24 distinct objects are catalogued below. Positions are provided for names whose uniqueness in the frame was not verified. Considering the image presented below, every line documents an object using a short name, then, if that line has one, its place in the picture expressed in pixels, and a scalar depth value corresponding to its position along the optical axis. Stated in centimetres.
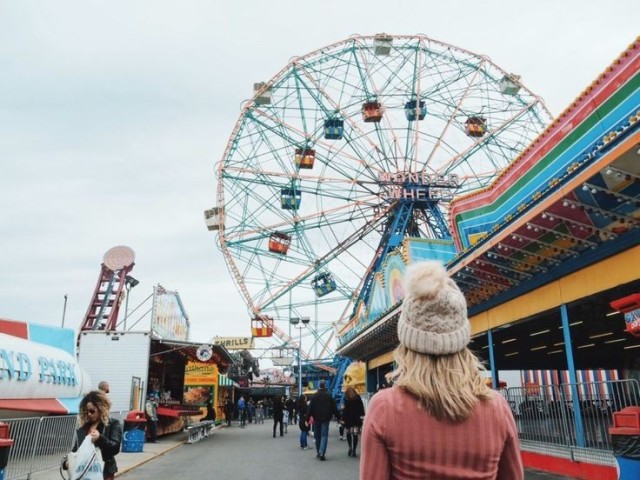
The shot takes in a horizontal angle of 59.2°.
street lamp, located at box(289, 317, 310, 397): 2931
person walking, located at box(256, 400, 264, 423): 3712
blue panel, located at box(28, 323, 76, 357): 1331
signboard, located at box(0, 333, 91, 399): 991
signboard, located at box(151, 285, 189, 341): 2150
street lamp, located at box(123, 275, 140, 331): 3766
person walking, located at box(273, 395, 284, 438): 1984
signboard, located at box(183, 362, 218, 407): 2508
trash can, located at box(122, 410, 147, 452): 1439
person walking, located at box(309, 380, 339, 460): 1213
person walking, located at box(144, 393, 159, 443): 1791
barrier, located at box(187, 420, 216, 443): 1753
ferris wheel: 2842
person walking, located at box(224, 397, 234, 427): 3097
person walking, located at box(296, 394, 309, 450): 1506
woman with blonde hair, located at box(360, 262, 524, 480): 173
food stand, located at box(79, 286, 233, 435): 1795
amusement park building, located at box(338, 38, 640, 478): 717
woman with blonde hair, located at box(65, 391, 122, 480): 507
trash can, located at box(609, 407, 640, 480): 504
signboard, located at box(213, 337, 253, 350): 3662
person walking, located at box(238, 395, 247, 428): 2822
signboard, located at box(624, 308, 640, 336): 688
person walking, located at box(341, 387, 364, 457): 1277
